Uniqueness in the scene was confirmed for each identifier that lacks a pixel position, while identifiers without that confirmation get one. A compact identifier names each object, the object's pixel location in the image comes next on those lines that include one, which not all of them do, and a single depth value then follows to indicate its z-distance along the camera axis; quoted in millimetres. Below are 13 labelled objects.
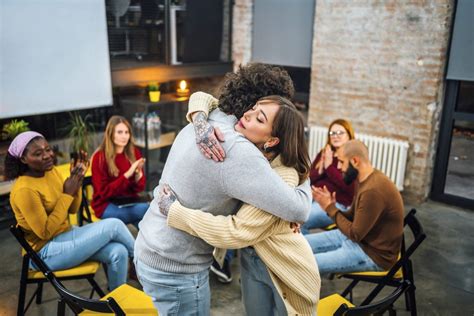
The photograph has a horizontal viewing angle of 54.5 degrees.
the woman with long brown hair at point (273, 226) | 1615
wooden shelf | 5312
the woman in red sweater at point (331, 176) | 3633
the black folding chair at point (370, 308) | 1948
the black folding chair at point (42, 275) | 2686
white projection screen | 4156
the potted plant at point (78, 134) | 4824
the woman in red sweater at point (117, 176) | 3434
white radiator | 5051
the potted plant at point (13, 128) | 4371
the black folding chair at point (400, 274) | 2622
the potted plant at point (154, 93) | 5309
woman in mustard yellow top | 2604
